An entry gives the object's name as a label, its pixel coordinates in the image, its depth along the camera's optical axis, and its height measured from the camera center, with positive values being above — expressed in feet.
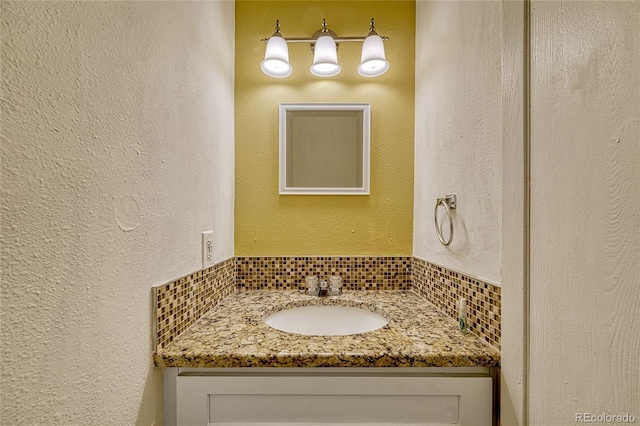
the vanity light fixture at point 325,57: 4.25 +2.16
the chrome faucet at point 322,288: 4.26 -1.12
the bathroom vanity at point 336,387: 2.42 -1.45
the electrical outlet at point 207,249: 3.37 -0.46
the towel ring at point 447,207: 3.34 +0.02
